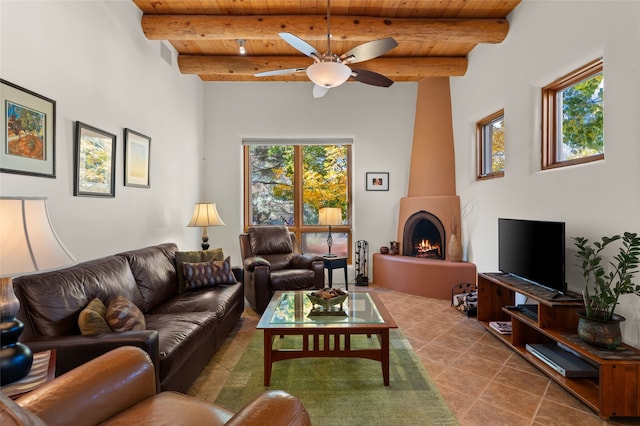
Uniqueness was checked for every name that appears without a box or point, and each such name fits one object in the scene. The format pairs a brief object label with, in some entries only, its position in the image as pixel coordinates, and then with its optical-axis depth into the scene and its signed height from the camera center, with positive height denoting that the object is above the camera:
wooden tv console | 1.84 -0.88
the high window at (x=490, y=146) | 3.88 +0.87
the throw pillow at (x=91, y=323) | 1.78 -0.62
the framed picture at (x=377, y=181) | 5.31 +0.53
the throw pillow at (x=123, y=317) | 1.87 -0.62
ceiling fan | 2.45 +1.26
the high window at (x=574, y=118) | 2.49 +0.82
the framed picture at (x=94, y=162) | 2.48 +0.41
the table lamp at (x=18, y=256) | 1.19 -0.17
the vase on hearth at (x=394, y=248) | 5.11 -0.55
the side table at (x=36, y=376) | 1.21 -0.68
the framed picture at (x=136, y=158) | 3.13 +0.54
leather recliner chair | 3.73 -0.67
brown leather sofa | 1.67 -0.66
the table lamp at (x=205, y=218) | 4.22 -0.08
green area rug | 1.91 -1.19
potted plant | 1.93 -0.53
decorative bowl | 2.56 -0.68
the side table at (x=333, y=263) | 4.60 -0.72
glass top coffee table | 2.21 -0.79
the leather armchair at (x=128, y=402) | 0.99 -0.68
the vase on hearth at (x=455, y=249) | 4.41 -0.48
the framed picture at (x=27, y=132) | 1.88 +0.49
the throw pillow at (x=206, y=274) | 3.18 -0.63
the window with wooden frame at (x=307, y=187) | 5.47 +0.44
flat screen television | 2.42 -0.31
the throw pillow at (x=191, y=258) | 3.22 -0.48
